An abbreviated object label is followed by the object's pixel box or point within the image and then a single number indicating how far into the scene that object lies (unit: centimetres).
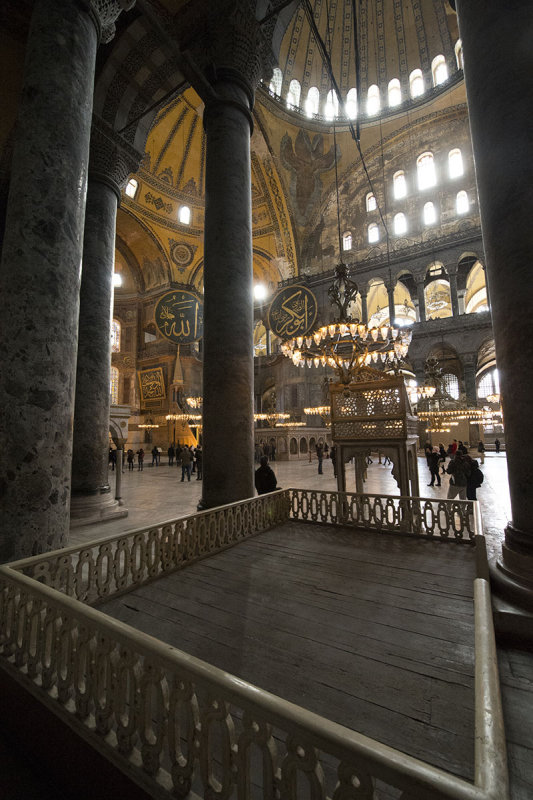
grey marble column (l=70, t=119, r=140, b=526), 536
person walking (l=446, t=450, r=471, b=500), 557
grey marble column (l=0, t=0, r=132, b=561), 247
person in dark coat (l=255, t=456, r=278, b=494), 533
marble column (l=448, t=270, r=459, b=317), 1862
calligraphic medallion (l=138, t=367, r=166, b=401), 2056
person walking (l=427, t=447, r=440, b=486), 920
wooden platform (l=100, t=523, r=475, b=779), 153
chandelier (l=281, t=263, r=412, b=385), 825
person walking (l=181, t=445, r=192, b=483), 1046
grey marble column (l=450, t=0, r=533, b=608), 234
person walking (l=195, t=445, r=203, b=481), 1127
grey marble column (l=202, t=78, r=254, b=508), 443
